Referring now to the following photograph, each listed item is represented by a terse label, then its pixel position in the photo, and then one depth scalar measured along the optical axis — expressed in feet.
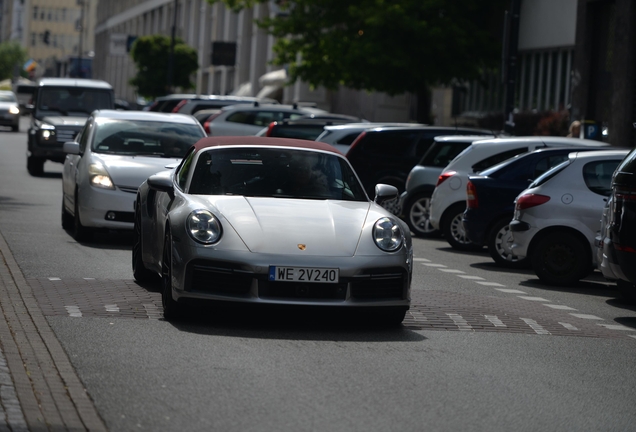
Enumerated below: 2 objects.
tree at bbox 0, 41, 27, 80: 596.29
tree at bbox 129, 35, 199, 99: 245.04
